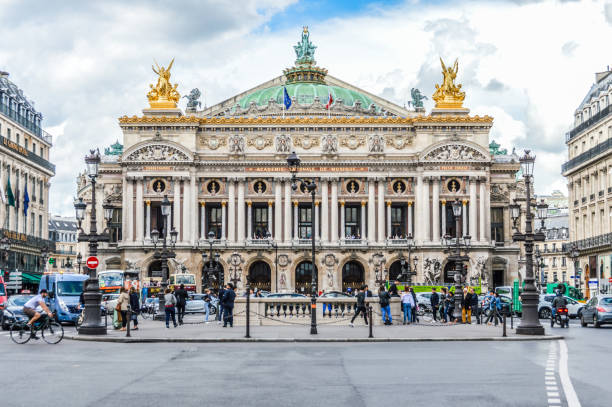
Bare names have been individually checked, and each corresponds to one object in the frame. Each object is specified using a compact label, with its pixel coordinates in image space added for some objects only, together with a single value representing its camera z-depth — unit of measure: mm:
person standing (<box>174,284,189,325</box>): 46156
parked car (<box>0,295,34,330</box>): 40931
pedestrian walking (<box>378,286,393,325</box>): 44281
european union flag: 94125
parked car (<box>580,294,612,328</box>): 44469
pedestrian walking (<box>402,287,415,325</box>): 46969
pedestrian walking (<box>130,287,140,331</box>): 39875
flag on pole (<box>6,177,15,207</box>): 75000
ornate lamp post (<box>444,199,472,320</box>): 50997
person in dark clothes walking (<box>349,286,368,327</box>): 43031
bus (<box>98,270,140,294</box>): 70500
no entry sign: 34969
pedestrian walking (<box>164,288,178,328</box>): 42375
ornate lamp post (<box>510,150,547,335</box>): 35719
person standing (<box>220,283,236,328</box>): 42469
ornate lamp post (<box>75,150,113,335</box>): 35000
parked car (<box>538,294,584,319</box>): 57094
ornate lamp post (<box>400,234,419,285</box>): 86750
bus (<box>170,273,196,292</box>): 82438
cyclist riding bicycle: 31438
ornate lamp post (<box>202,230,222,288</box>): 86356
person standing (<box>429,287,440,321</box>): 51438
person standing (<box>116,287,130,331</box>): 38344
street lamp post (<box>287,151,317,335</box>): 36250
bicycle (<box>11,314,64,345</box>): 31891
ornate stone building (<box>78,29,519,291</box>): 92250
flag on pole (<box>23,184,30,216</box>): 79500
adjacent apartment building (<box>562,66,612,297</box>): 77375
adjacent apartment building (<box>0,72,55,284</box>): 78250
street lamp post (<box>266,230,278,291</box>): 91438
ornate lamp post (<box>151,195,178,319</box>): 51562
